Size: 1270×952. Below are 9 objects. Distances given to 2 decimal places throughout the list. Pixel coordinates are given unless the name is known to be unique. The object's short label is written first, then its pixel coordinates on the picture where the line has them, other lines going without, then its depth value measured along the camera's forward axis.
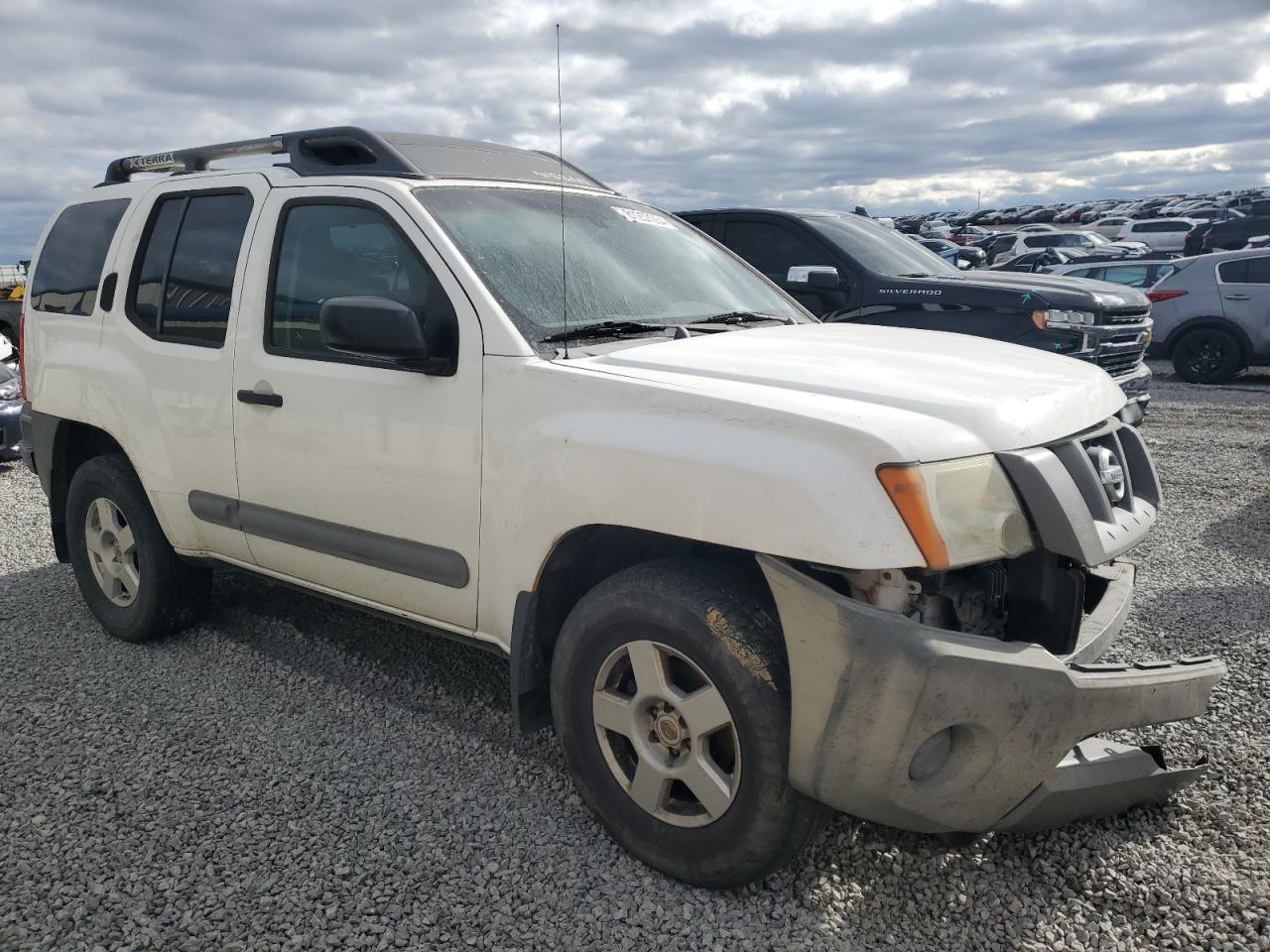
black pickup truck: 7.43
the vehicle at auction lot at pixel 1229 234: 24.06
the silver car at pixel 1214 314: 12.05
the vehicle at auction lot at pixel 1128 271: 14.77
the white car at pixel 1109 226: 38.84
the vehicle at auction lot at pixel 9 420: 8.38
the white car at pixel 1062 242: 28.32
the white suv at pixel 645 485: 2.30
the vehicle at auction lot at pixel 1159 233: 32.88
